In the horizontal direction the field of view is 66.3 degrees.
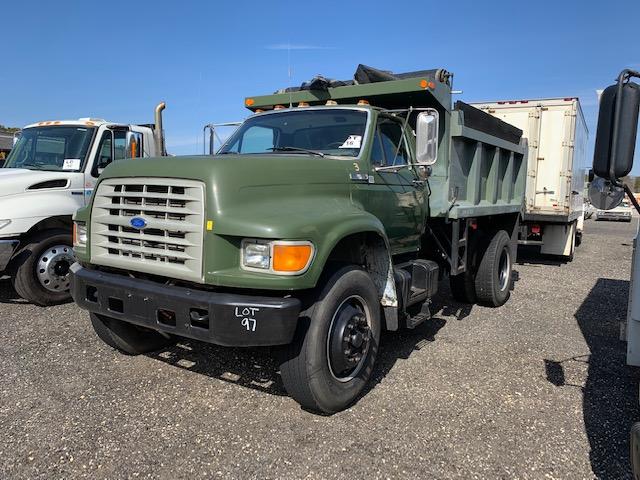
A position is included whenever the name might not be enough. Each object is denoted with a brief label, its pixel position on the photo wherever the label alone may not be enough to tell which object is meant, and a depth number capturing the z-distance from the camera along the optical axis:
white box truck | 10.23
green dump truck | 3.04
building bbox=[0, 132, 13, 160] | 13.79
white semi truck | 6.02
